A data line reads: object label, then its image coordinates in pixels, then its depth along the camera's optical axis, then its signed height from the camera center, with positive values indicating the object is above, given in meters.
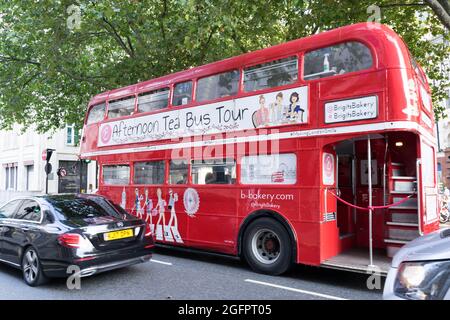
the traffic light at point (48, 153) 17.91 +1.30
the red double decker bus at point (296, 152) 6.18 +0.57
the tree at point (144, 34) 11.12 +4.86
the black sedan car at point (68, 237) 5.91 -0.88
